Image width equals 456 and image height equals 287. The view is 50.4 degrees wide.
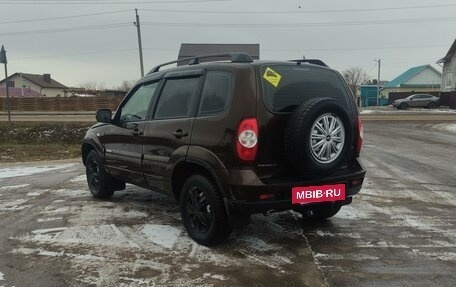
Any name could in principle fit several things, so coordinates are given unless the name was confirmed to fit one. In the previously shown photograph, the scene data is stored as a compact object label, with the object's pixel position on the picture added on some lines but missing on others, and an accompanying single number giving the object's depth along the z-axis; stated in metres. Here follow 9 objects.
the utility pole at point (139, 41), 37.09
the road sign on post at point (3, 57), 16.88
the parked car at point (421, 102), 45.34
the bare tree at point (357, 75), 102.06
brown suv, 4.32
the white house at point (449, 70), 53.66
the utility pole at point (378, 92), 62.11
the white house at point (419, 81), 75.12
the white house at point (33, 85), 84.70
